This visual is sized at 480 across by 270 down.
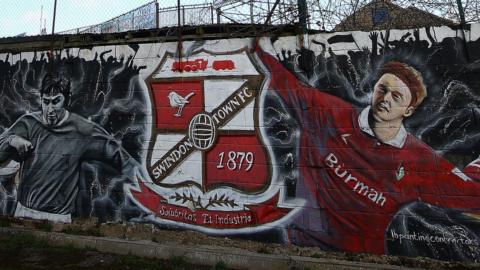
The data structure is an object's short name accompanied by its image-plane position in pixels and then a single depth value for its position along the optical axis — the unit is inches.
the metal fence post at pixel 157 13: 279.8
